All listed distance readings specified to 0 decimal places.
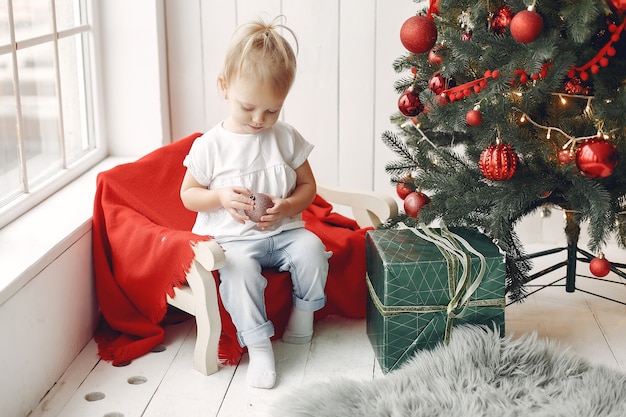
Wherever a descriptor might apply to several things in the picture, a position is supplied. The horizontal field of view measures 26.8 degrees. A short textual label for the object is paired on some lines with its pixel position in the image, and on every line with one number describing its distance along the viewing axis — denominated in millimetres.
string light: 2930
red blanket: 3131
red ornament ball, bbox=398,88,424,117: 3167
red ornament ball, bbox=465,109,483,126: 2967
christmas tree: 2893
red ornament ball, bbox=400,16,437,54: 3040
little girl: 3031
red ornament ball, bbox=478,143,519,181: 2954
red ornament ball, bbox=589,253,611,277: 3122
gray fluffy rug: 2771
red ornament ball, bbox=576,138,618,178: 2844
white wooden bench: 2958
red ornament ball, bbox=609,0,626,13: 2791
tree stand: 3267
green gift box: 2985
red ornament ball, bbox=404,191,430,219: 3231
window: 3112
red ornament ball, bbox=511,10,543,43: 2815
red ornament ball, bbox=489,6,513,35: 2970
